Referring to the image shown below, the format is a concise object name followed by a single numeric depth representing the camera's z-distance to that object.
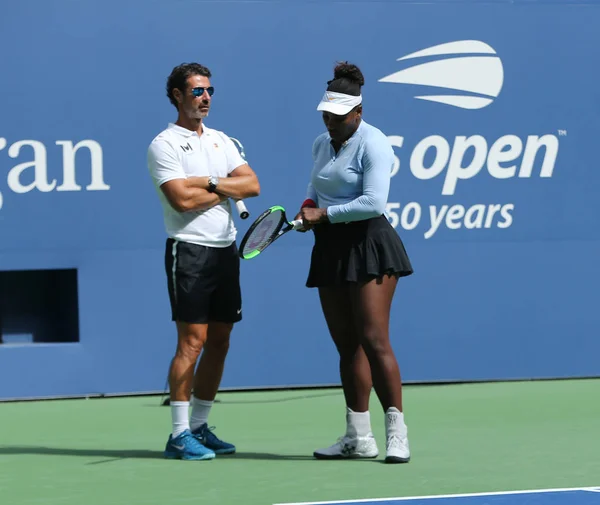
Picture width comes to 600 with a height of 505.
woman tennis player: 11.22
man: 11.77
